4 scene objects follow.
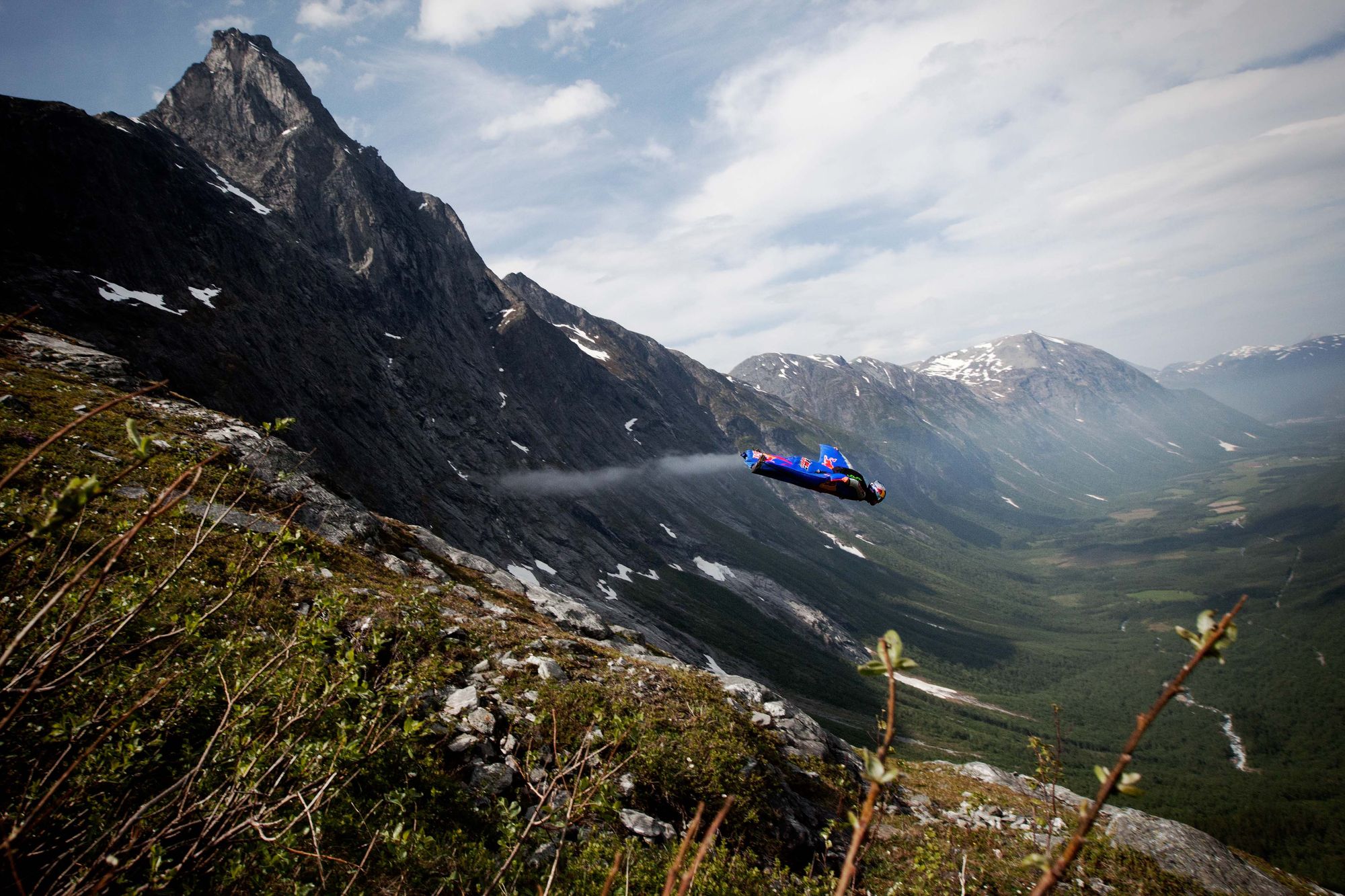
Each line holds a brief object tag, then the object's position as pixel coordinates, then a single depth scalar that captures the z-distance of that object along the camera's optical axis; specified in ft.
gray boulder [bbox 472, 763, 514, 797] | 36.83
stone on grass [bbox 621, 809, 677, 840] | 37.91
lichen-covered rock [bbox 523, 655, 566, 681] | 53.72
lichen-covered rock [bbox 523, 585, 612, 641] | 94.99
